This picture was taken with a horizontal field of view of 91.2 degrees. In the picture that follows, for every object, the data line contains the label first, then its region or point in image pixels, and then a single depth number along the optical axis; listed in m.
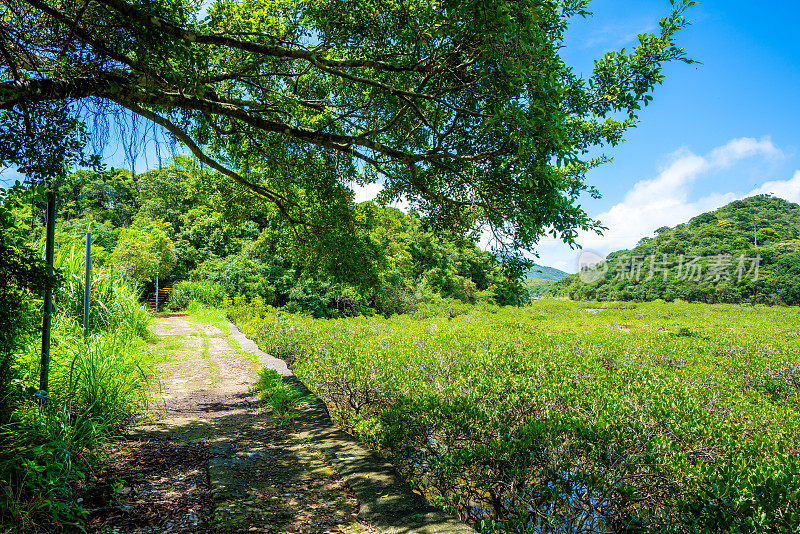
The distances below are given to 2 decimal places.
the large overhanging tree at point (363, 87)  3.02
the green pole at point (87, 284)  4.86
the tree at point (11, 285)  2.69
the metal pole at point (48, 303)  3.08
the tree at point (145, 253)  19.73
